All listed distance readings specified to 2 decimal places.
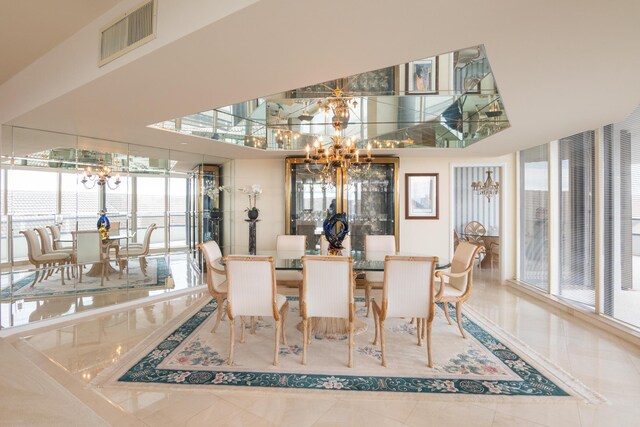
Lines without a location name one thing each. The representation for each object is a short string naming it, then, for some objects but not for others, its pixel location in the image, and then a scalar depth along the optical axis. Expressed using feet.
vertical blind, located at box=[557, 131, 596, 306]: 12.68
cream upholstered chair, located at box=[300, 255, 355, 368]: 8.54
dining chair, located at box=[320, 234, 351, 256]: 13.74
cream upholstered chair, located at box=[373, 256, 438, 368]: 8.61
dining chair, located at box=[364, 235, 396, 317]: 12.40
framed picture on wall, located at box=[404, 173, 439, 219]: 18.84
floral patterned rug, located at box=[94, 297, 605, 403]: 7.63
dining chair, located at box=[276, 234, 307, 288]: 12.33
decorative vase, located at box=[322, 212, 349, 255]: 11.33
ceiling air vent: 5.82
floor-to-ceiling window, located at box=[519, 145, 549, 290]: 15.49
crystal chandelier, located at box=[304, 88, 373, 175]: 11.44
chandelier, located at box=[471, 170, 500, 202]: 23.47
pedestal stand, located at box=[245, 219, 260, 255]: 18.81
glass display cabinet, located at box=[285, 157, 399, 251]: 18.20
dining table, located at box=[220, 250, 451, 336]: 10.33
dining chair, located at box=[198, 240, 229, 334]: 10.92
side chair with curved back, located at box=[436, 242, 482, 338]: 10.52
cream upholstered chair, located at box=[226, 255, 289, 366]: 8.74
